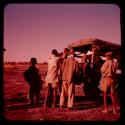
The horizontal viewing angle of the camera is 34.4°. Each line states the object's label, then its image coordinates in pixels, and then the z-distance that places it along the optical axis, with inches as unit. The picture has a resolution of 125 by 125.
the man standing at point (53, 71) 234.3
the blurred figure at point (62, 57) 236.5
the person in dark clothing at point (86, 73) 273.0
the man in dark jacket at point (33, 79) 250.4
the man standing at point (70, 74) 232.0
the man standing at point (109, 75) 213.5
